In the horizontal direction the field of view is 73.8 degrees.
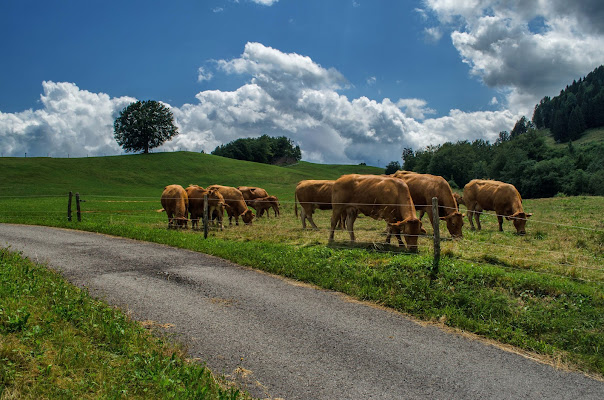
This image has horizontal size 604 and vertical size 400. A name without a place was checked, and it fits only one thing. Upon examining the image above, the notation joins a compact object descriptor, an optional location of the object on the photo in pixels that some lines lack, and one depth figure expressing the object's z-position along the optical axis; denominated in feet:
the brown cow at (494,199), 59.00
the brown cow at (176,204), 62.54
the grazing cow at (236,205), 71.10
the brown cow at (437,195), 43.27
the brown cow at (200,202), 65.21
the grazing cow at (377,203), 36.86
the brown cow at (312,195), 59.88
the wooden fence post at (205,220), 47.26
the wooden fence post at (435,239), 27.87
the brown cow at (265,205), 91.34
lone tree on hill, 300.20
